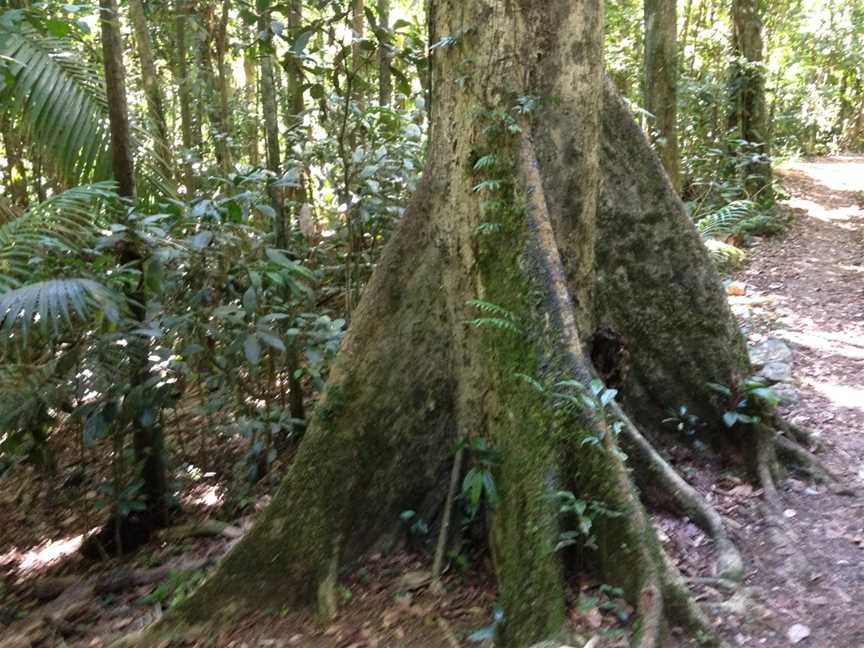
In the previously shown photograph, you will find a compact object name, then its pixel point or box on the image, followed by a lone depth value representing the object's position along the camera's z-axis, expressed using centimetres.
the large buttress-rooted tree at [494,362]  340
